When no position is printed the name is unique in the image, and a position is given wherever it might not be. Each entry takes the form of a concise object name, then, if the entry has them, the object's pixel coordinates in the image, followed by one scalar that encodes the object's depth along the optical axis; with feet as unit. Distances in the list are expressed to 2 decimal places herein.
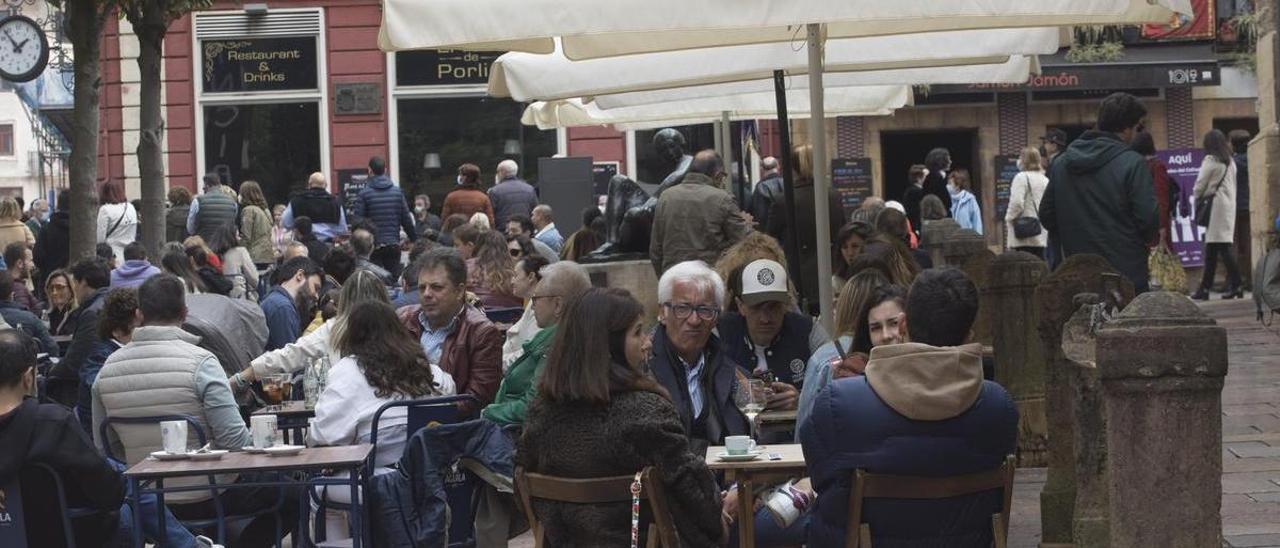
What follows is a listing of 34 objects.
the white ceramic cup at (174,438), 26.25
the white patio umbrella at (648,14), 27.76
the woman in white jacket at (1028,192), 66.33
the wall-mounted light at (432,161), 94.84
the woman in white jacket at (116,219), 70.08
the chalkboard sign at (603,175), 88.22
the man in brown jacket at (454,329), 30.42
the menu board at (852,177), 94.43
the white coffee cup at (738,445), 22.58
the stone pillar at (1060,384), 27.07
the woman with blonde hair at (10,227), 69.82
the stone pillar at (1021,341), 35.12
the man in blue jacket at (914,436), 18.81
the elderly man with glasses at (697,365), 24.50
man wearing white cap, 26.32
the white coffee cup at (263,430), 26.86
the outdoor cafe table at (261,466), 24.91
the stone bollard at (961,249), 41.11
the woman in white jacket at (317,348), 32.86
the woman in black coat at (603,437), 20.54
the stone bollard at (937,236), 48.08
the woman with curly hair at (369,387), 27.61
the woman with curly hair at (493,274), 43.80
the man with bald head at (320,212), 69.31
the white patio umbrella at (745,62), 39.22
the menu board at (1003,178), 95.09
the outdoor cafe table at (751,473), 21.99
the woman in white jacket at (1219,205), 67.10
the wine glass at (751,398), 24.29
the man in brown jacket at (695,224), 40.83
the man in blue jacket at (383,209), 70.13
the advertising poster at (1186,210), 79.36
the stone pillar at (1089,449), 24.32
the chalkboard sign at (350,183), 91.71
